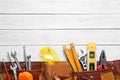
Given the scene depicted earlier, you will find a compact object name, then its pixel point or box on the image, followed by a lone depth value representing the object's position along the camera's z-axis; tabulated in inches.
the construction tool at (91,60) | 37.0
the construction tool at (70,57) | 36.8
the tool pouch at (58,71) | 35.7
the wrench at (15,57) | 37.3
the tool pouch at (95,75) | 36.0
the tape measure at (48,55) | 37.5
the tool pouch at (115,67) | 37.8
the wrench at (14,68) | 36.1
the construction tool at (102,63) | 37.0
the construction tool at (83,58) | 37.2
